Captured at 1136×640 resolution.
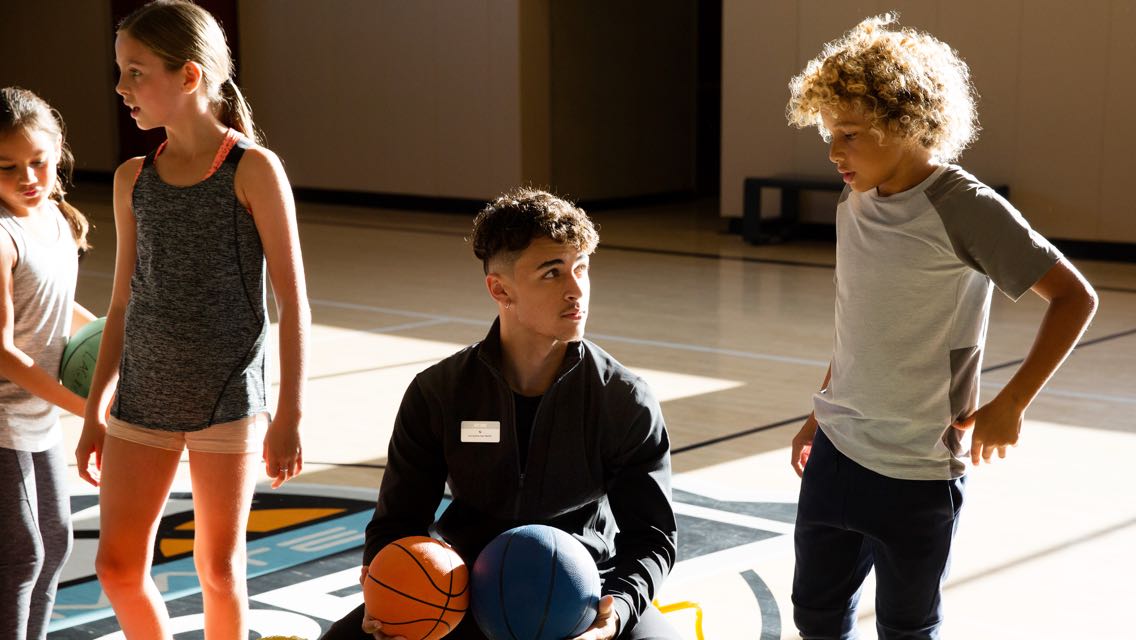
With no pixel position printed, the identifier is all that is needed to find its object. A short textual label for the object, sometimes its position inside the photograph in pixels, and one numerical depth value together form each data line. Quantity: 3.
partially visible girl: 2.78
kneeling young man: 2.55
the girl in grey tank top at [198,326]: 2.64
